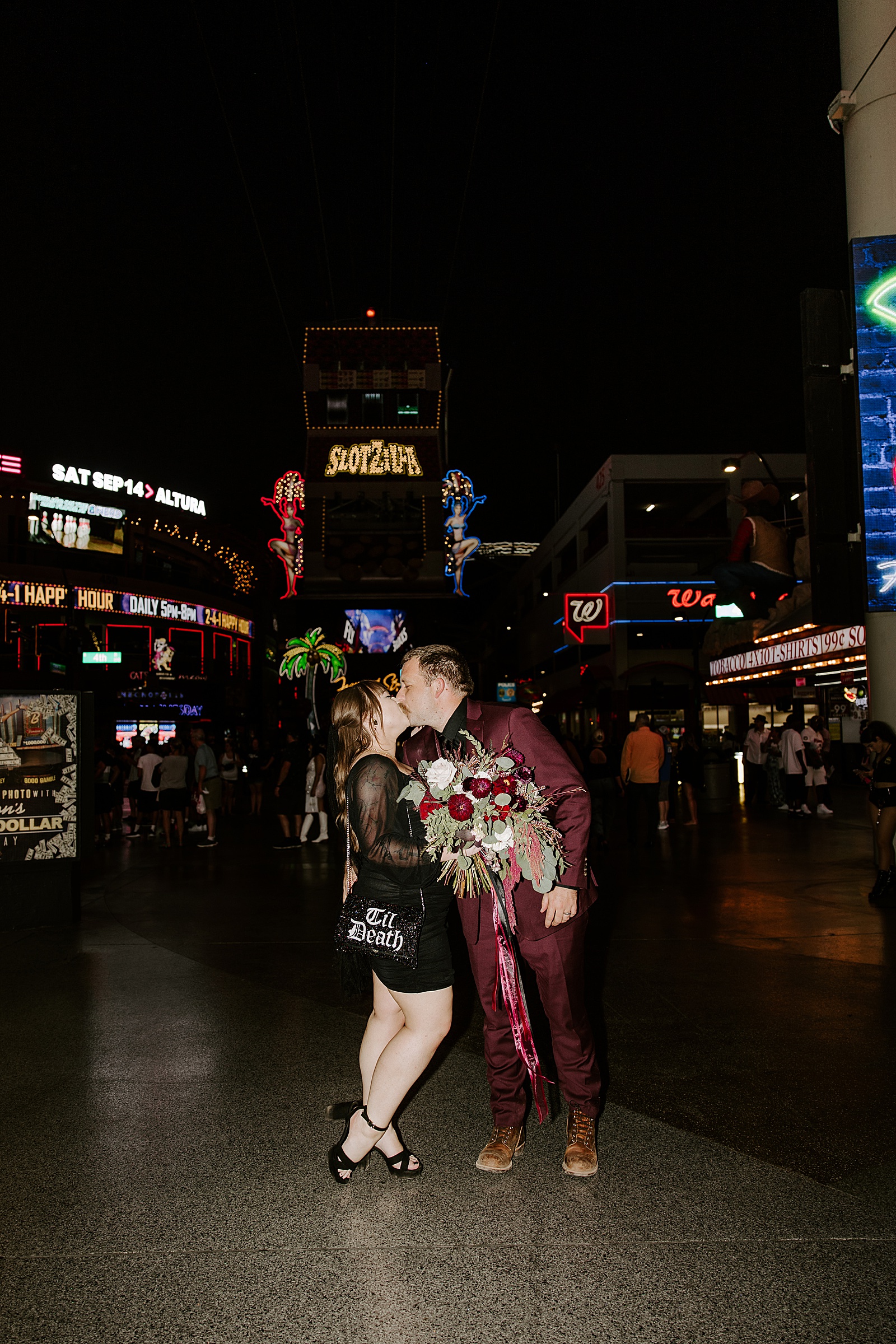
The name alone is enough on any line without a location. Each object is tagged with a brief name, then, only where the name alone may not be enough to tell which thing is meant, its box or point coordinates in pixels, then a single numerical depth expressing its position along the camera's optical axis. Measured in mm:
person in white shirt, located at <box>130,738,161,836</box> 16078
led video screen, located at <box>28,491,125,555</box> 40438
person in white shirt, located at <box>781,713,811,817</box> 15938
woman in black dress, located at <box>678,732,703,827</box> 16975
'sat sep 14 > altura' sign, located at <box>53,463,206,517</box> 41531
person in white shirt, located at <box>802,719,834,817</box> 16344
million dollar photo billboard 7926
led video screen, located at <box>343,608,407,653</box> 29547
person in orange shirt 12852
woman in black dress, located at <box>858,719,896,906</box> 7973
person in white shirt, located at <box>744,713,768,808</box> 18922
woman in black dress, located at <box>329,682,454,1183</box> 3201
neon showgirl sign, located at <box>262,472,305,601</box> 28406
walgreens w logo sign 31438
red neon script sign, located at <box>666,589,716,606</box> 30931
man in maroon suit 3332
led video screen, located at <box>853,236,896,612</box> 9078
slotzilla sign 29781
